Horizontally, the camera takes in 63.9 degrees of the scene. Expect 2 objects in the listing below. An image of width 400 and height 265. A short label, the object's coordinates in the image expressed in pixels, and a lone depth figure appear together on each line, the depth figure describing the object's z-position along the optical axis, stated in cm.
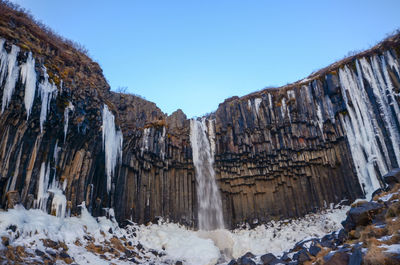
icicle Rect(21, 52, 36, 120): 1548
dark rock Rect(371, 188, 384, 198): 1370
